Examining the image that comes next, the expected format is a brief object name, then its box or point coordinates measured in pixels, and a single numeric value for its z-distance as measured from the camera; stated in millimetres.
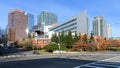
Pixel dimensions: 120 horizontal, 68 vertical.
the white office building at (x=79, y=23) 50902
